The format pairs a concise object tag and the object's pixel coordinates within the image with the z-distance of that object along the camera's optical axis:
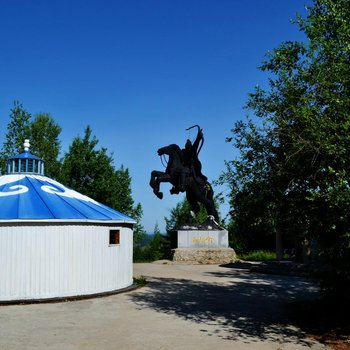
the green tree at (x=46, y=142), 33.38
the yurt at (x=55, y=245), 12.92
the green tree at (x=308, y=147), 8.00
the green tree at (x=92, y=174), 32.68
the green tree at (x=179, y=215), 38.97
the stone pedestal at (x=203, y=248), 27.91
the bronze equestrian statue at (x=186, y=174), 26.00
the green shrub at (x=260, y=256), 32.69
